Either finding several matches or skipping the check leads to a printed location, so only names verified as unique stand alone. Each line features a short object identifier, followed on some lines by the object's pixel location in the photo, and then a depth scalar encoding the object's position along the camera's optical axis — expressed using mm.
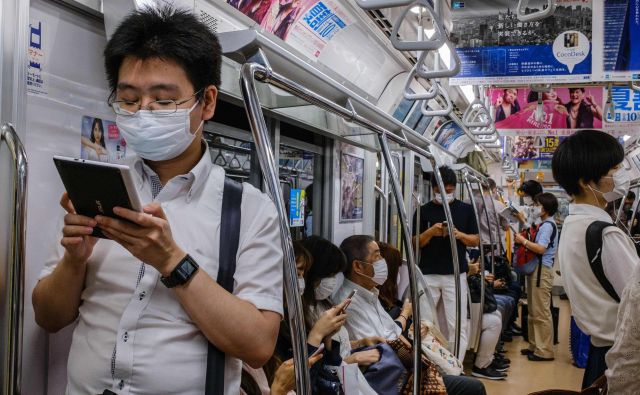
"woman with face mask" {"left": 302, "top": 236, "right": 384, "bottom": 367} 2730
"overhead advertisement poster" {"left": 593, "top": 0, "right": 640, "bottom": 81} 4211
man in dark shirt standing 4785
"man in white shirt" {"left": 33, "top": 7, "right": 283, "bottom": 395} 1207
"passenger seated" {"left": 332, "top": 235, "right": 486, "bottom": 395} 3021
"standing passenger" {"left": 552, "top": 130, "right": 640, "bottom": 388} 2205
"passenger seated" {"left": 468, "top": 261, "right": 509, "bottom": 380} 5137
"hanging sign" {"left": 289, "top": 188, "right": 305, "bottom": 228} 3964
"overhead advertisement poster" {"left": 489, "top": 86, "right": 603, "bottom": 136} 7066
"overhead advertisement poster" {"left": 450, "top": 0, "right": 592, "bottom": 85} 4309
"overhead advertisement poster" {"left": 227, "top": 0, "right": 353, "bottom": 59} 3322
